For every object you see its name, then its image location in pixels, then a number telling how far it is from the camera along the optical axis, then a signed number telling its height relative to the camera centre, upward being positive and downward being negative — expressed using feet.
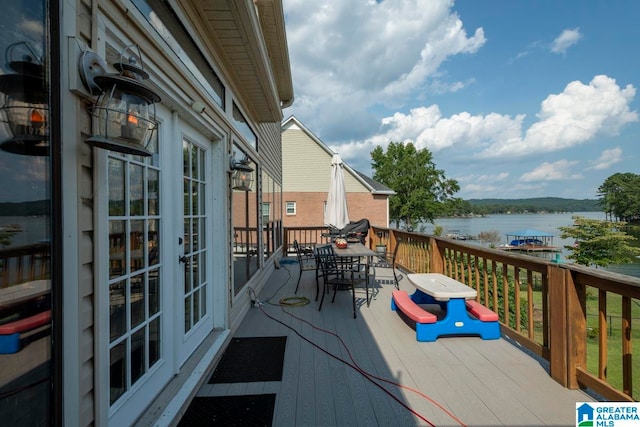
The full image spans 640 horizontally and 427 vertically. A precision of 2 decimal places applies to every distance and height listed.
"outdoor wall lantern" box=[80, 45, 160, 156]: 3.55 +1.24
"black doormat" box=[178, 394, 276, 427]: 6.10 -4.01
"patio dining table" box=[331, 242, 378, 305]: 13.71 -1.82
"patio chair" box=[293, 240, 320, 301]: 15.96 -2.83
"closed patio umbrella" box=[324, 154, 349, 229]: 21.26 +0.60
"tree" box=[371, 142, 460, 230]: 92.89 +8.82
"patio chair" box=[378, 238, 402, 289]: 20.01 -3.58
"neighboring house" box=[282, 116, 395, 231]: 54.49 +5.13
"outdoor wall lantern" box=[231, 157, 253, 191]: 10.63 +1.44
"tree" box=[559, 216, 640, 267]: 61.87 -6.69
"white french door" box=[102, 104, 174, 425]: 4.20 -1.13
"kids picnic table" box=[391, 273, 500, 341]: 9.65 -3.40
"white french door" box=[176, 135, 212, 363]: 7.48 -0.81
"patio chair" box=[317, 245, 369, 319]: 12.94 -2.45
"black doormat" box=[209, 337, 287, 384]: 7.75 -4.00
